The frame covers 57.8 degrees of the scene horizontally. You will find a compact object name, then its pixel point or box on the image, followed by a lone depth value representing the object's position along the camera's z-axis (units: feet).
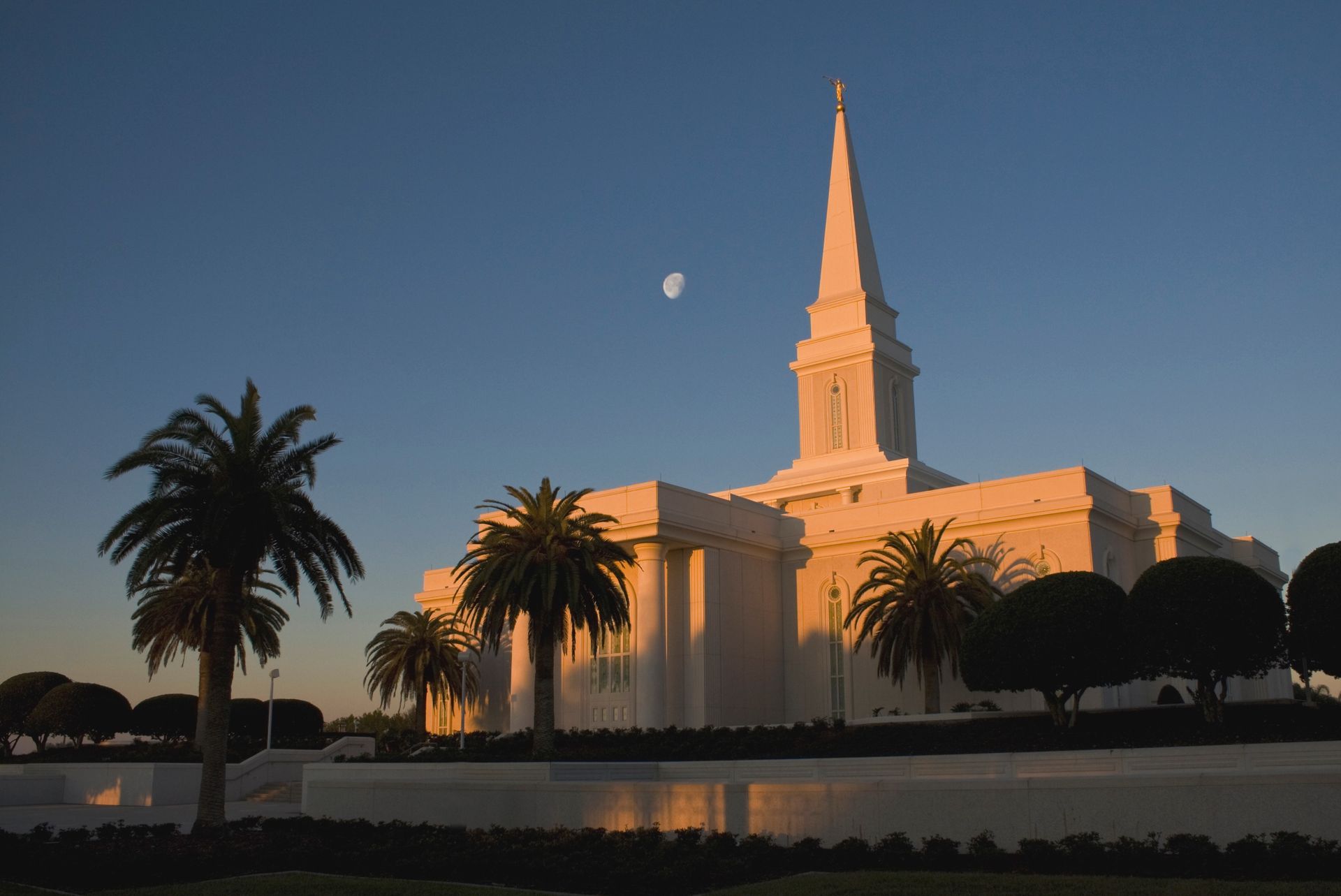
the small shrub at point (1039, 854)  47.57
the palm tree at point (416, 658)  142.41
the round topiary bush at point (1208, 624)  79.41
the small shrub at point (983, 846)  49.98
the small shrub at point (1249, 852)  44.57
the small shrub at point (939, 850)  49.98
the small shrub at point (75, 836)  67.56
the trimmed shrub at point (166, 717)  149.07
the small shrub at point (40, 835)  67.36
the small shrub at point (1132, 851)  46.01
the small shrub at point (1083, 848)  46.93
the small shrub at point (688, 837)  58.44
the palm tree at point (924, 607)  108.06
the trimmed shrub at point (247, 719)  160.35
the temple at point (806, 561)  118.62
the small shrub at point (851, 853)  51.47
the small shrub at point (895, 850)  50.78
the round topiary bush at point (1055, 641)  86.69
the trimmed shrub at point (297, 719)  164.66
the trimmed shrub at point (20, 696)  145.48
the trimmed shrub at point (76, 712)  137.28
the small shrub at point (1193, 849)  45.11
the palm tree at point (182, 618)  121.29
